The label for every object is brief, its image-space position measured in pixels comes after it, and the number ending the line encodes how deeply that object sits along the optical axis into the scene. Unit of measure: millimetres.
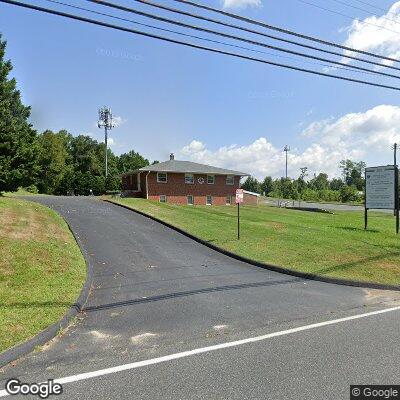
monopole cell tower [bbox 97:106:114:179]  71875
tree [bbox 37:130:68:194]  71938
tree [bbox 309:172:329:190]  136375
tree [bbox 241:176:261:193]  121375
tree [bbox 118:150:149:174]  98562
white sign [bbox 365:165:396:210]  20469
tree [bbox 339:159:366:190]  132425
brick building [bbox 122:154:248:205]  37625
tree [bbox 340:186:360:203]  82319
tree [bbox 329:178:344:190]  146000
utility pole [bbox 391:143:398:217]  19969
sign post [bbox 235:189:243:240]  16656
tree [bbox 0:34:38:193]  24969
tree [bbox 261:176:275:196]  119000
